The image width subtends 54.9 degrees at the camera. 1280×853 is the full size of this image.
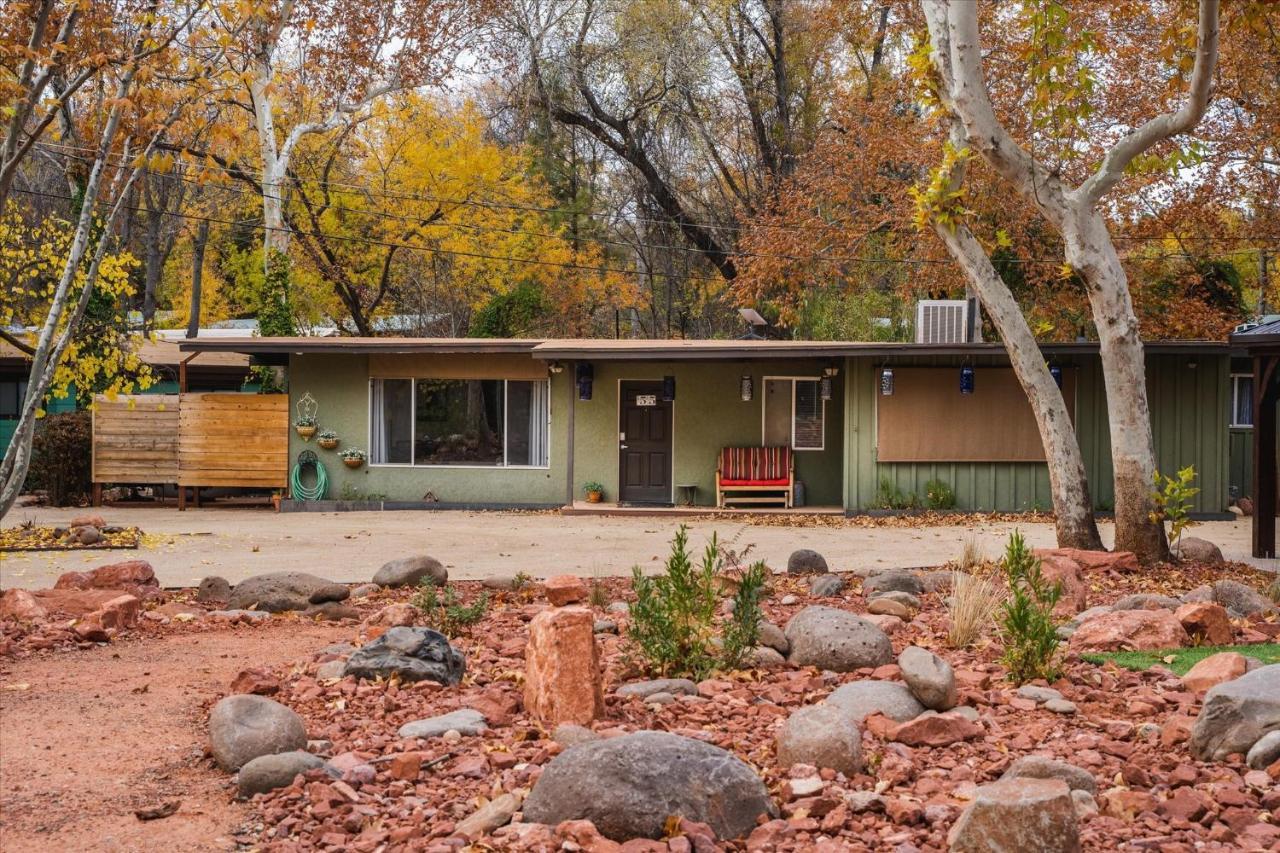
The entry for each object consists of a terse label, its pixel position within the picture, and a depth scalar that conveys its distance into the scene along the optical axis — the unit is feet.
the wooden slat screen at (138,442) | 62.95
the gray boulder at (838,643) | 20.47
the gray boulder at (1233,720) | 15.20
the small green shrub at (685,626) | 19.94
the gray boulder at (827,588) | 29.96
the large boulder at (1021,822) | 12.07
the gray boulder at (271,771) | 14.93
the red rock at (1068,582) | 26.89
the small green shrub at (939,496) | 59.98
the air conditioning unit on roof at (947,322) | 61.26
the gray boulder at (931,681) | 17.49
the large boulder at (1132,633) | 22.15
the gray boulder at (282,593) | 28.27
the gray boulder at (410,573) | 31.65
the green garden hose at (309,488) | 63.26
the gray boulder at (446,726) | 16.97
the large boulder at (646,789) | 13.12
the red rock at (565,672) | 17.35
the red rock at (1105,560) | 33.65
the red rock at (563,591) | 27.61
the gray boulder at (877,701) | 17.28
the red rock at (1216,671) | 18.38
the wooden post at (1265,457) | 40.19
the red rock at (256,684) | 19.20
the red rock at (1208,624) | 22.62
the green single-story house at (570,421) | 61.98
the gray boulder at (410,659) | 19.76
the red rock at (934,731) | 16.34
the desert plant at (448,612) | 24.14
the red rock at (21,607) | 24.72
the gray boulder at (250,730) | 15.75
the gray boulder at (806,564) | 34.81
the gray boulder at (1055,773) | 14.32
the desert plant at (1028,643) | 19.06
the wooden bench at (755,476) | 61.52
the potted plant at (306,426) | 63.16
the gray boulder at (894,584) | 29.68
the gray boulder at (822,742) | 15.05
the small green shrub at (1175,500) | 34.76
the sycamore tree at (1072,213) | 35.04
